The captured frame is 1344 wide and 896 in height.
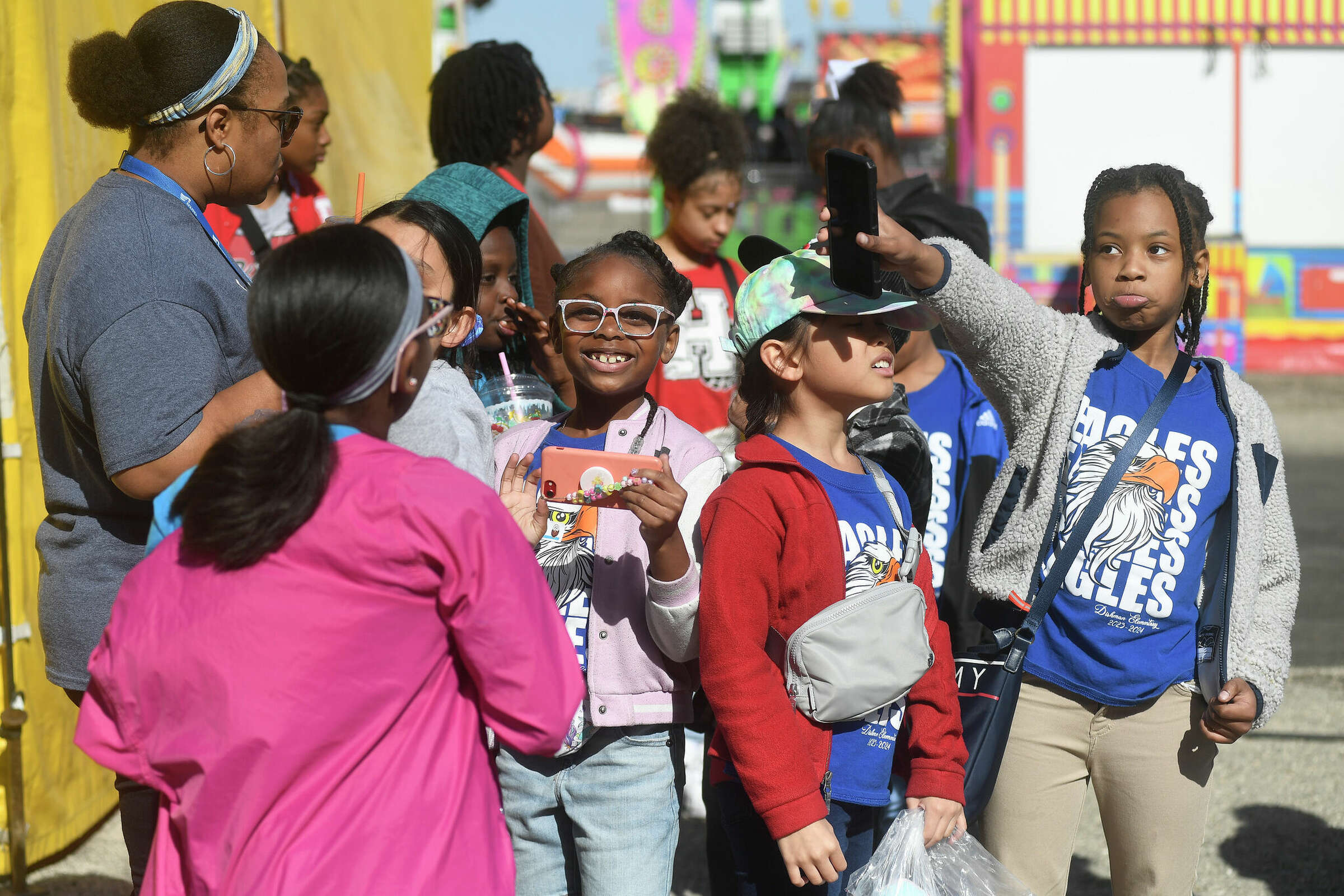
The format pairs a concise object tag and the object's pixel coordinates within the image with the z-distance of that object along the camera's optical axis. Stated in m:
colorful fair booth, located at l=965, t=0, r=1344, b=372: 14.61
